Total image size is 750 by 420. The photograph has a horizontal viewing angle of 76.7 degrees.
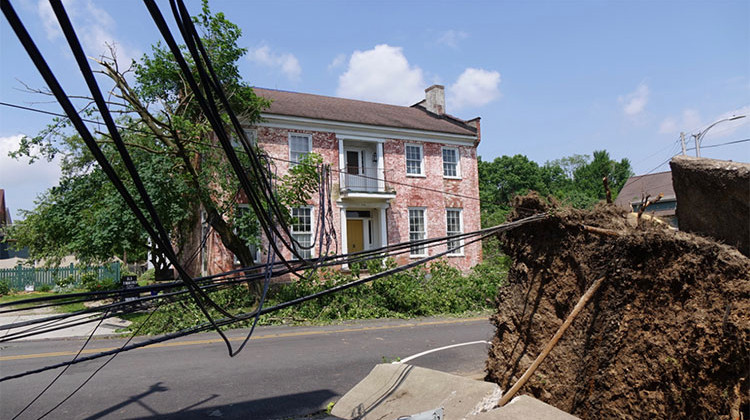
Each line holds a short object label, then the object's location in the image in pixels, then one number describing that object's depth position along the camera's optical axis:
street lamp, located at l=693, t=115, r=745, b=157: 21.10
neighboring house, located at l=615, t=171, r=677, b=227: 31.36
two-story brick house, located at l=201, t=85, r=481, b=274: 21.13
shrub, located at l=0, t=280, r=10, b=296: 23.67
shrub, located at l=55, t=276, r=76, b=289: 23.41
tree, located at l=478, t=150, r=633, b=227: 62.34
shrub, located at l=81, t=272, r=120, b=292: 21.02
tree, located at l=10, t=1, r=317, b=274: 14.38
